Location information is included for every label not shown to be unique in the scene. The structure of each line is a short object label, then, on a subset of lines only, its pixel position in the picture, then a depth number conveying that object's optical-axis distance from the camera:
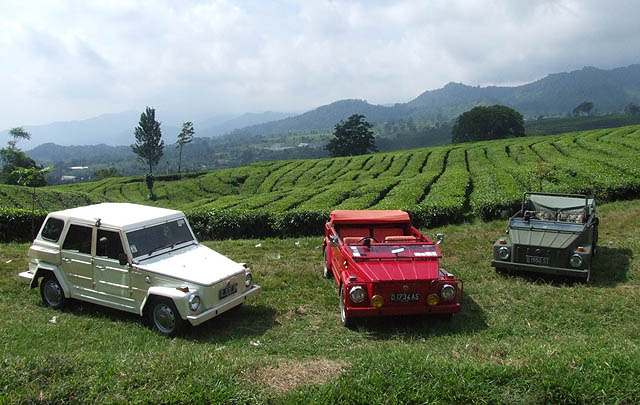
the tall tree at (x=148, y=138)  82.56
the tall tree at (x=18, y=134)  89.70
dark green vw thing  8.59
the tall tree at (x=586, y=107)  137.91
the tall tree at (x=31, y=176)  14.13
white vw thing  6.90
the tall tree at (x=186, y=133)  83.06
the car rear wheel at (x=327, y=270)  9.69
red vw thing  6.73
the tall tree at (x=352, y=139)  77.69
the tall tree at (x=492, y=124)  76.06
